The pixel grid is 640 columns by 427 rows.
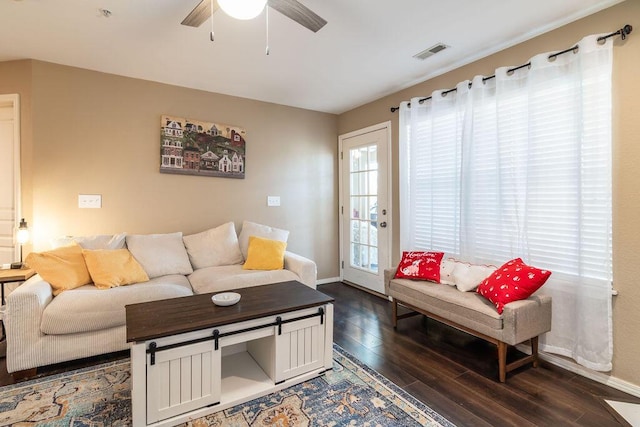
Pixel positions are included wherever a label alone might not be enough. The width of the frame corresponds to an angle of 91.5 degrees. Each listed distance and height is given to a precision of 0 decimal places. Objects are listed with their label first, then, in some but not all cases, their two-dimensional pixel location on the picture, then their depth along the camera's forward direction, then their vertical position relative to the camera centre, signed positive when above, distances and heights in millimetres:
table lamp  2678 -191
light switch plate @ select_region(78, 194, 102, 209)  3090 +103
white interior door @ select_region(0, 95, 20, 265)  2959 +331
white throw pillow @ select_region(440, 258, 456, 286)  2740 -567
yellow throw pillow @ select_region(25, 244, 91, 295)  2361 -436
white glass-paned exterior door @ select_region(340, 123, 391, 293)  3908 +40
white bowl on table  2008 -581
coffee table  1622 -821
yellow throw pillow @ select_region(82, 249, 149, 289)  2531 -482
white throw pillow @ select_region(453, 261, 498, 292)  2527 -553
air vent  2662 +1392
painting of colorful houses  3449 +728
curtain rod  1982 +1128
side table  2373 -490
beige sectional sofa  2082 -641
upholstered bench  2072 -778
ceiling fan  1555 +1112
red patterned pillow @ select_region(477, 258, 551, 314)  2133 -529
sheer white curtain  2088 +227
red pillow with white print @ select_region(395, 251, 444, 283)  2822 -536
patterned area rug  1709 -1153
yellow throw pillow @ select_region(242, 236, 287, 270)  3217 -472
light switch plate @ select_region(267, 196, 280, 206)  4121 +125
